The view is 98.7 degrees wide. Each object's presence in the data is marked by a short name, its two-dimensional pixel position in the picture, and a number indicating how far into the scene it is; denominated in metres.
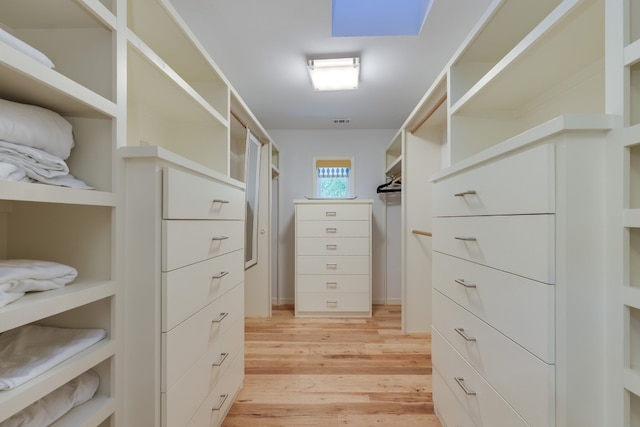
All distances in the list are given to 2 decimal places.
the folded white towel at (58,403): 0.63
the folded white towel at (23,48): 0.56
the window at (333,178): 3.34
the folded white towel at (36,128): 0.63
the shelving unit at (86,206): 0.75
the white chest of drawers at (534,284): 0.62
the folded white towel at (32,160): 0.63
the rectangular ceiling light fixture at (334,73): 1.83
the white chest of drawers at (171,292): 0.82
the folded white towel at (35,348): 0.60
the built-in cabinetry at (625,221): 0.58
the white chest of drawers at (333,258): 2.75
